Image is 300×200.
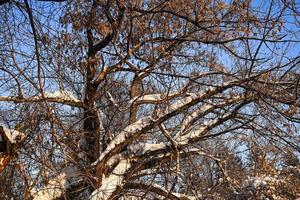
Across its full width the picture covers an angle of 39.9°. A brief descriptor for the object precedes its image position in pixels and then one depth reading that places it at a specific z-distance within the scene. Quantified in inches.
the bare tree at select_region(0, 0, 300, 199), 195.6
